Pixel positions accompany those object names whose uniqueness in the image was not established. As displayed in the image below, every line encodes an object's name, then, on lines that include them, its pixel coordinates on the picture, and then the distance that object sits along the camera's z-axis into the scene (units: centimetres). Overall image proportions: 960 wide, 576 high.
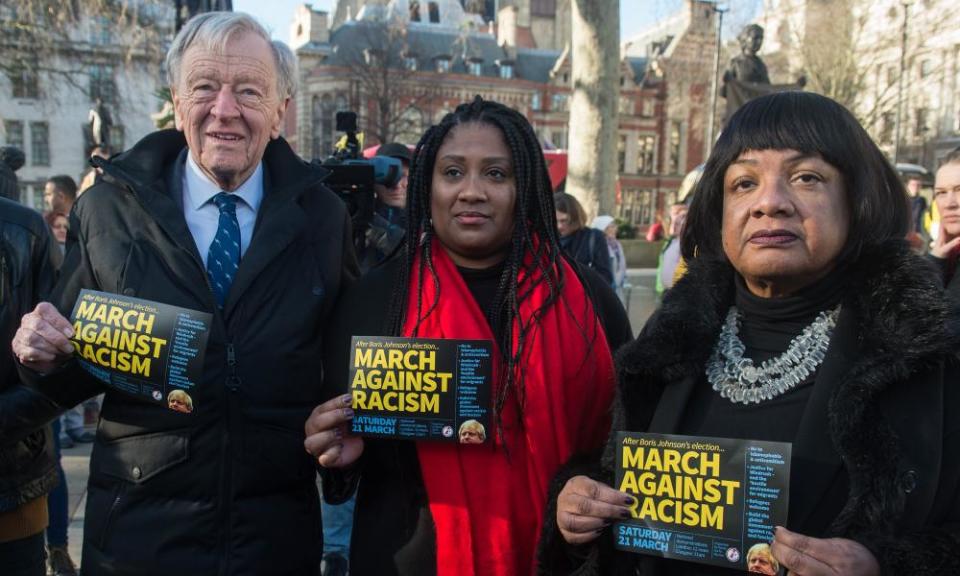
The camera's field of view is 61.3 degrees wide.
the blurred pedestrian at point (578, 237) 669
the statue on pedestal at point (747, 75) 850
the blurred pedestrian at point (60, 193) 686
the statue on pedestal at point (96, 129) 1076
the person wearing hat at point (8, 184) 291
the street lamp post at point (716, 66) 1966
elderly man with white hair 216
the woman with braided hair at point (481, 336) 209
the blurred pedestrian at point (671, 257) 695
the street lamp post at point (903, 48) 2285
